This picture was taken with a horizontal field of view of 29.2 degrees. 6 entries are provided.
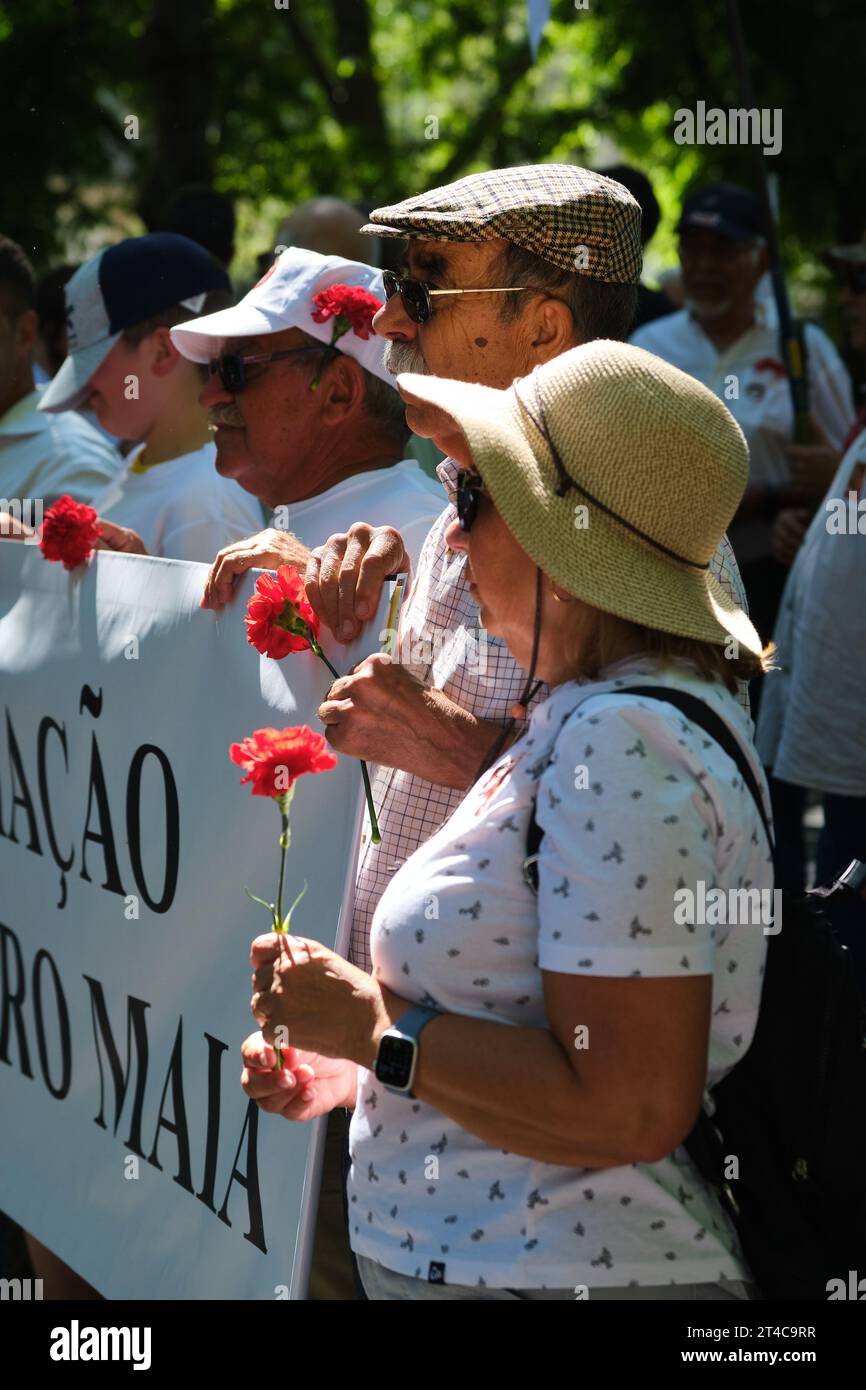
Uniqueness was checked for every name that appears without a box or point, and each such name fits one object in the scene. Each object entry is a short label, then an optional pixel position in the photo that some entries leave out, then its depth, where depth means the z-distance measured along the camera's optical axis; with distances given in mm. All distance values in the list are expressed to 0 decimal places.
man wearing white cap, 2902
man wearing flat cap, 2260
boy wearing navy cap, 3811
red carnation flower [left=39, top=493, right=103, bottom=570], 3188
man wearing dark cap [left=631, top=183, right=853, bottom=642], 5980
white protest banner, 2469
